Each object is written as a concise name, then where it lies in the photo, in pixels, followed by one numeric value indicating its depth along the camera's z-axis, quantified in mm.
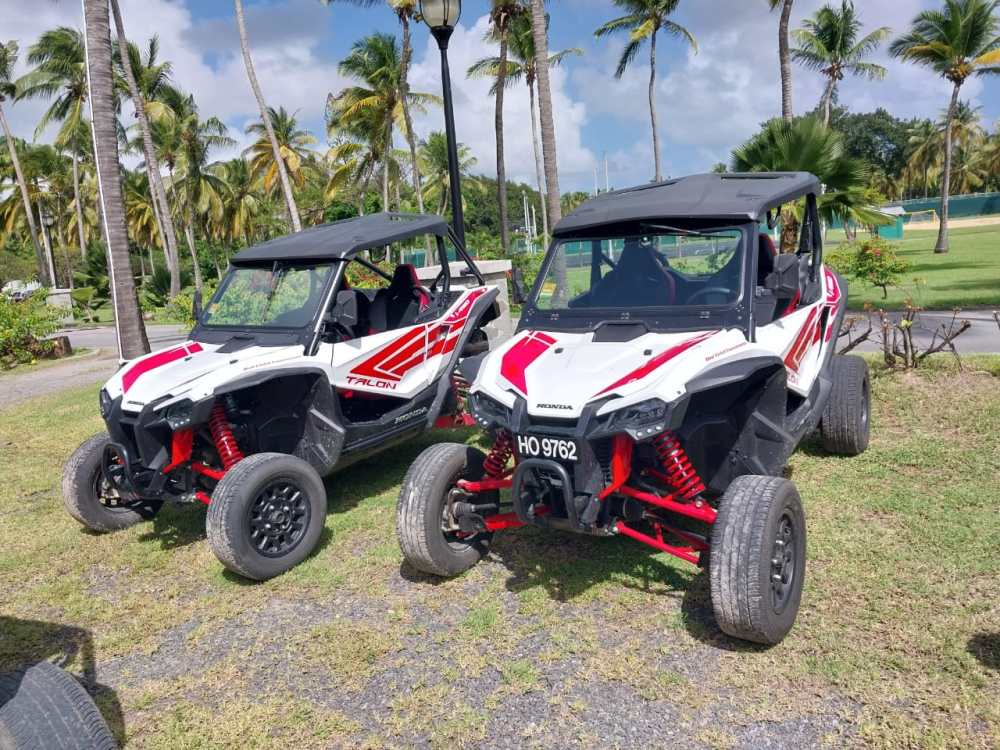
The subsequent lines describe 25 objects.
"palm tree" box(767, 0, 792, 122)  17953
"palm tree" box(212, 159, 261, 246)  55750
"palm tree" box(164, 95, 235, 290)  38969
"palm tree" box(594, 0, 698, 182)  33844
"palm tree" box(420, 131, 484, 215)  51438
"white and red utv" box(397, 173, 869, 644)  3857
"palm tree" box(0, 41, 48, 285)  36775
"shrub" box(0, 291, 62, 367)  17016
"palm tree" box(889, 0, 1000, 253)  26688
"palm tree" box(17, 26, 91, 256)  34438
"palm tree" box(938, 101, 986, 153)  68750
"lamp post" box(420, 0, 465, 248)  8680
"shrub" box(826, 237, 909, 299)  11227
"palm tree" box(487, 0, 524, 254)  25516
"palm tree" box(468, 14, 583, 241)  30589
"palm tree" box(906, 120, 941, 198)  72812
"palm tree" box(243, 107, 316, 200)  42281
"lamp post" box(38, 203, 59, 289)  49594
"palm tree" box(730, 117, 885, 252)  10578
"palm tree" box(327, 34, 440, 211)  31141
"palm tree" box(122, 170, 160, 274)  52688
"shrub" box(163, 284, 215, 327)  16695
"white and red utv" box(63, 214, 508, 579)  5184
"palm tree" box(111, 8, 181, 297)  24453
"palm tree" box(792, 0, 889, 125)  34969
